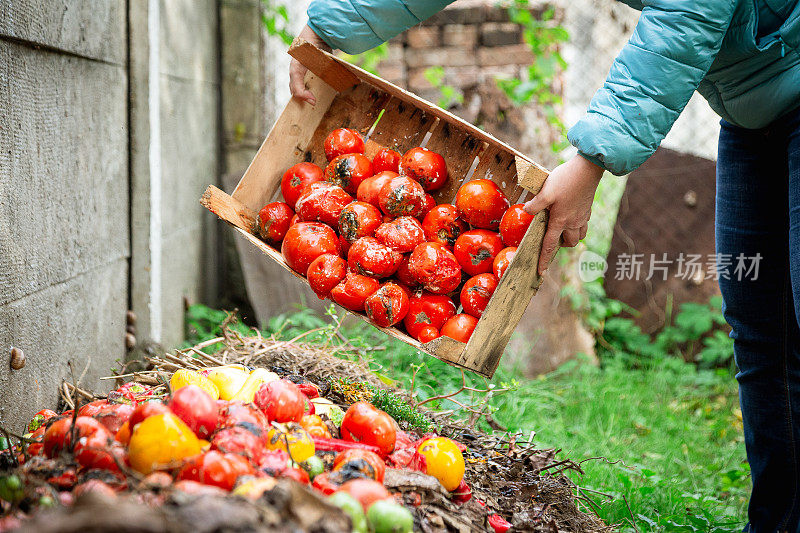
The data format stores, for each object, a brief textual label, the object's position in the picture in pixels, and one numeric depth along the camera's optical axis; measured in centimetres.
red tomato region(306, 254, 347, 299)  216
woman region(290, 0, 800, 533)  173
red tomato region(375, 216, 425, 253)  218
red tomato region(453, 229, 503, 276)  216
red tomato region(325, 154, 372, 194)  239
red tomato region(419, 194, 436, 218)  233
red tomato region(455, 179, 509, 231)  216
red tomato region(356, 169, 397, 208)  231
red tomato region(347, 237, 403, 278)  214
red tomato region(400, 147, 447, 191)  231
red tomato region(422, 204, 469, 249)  225
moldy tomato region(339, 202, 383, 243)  224
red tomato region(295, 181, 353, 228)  230
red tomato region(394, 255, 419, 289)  222
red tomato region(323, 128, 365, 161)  247
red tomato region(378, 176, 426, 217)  222
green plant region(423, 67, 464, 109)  475
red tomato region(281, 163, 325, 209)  243
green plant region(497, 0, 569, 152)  478
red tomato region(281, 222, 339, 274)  220
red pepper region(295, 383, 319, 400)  205
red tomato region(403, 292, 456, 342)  214
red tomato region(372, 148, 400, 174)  245
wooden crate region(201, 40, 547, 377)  225
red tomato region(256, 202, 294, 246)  237
